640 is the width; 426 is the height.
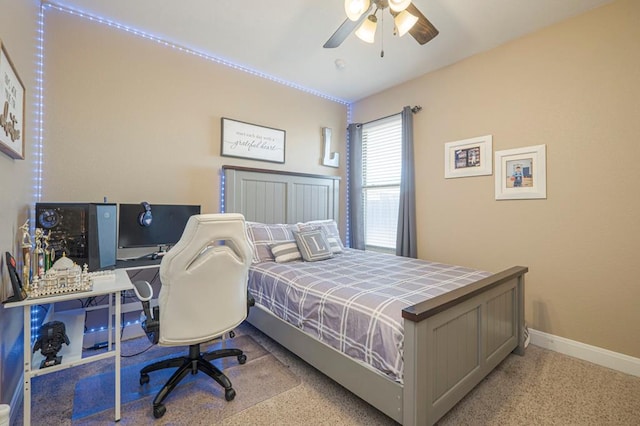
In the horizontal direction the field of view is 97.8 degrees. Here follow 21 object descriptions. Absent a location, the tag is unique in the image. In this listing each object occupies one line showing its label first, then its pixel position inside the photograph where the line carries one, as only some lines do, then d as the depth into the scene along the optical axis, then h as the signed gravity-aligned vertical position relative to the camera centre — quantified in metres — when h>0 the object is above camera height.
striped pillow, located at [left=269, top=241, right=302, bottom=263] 2.85 -0.37
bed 1.37 -0.82
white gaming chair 1.57 -0.44
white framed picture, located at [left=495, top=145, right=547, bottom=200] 2.60 +0.42
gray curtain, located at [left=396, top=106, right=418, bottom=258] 3.53 +0.22
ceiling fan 1.84 +1.40
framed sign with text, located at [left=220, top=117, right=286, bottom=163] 3.29 +0.94
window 3.88 +0.54
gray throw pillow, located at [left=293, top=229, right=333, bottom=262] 2.92 -0.31
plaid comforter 1.52 -0.53
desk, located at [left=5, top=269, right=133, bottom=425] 1.36 -0.69
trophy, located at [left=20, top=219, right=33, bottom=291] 1.51 -0.26
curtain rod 3.52 +1.36
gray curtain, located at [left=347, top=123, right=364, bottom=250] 4.25 +0.42
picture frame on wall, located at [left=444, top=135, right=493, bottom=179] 2.94 +0.65
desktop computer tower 2.00 -0.09
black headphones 2.58 +0.01
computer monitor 2.54 -0.07
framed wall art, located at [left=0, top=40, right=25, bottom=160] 1.45 +0.63
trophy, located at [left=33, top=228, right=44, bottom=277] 1.68 -0.23
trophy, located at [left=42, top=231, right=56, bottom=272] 1.81 -0.25
